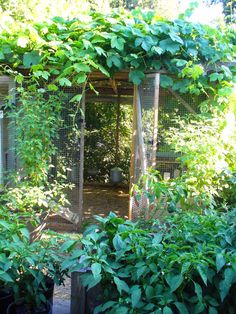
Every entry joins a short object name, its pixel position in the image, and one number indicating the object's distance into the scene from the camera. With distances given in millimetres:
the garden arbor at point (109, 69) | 3906
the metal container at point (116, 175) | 7949
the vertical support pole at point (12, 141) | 4338
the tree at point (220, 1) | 13386
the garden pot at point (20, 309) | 2070
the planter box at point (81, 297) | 2137
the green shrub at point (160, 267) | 1623
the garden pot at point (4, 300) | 2104
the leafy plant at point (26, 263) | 1890
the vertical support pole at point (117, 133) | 7990
